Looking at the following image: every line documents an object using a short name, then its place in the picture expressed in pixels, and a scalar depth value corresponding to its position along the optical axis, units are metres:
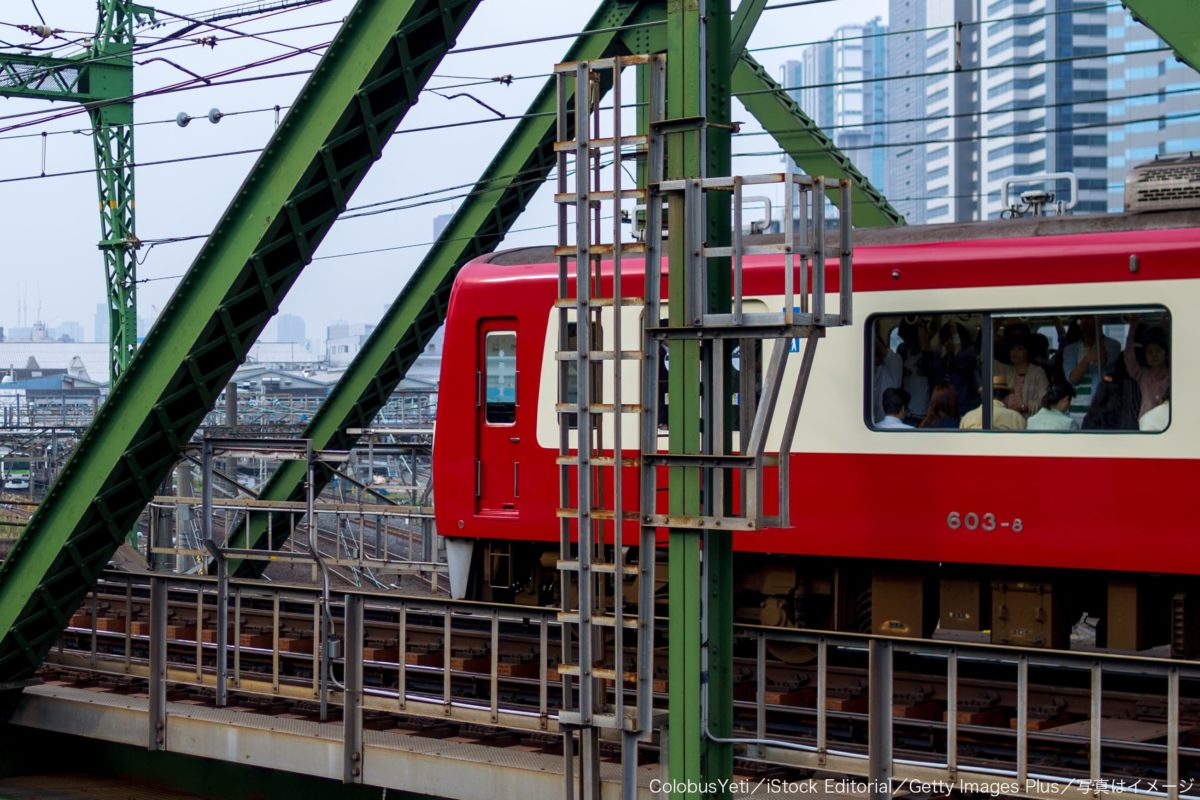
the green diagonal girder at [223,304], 10.67
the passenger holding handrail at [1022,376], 10.26
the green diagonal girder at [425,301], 16.42
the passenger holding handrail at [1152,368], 9.84
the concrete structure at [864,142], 193.25
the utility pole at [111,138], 26.77
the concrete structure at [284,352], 118.25
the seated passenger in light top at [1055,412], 10.14
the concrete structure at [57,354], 108.19
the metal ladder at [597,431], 7.84
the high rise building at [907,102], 160.41
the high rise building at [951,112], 138.75
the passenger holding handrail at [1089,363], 10.05
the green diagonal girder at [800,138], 17.14
